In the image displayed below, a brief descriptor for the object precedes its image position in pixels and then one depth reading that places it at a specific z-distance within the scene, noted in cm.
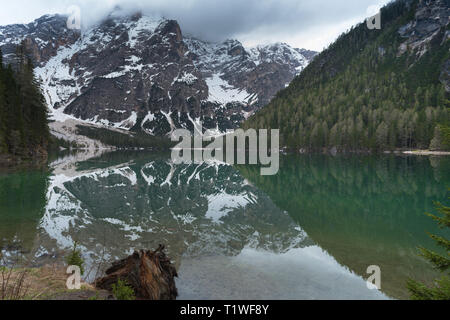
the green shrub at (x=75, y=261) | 1202
